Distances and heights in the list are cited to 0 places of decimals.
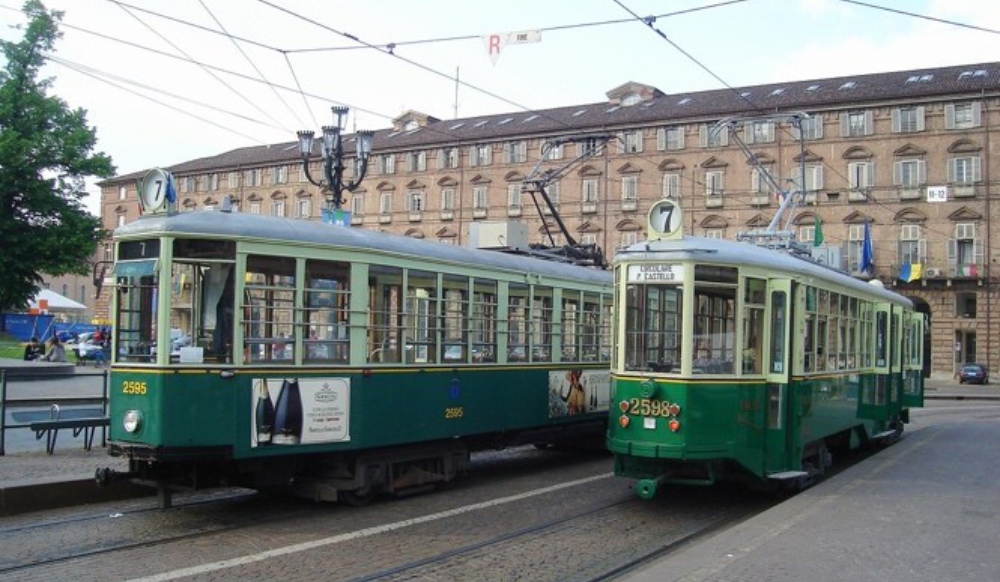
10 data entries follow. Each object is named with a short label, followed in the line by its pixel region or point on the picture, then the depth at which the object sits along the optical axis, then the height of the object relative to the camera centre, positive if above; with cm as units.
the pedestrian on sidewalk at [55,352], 3628 -134
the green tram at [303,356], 933 -36
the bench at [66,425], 1208 -141
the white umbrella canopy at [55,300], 4394 +78
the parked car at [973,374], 5034 -186
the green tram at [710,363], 1040 -34
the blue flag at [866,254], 4362 +376
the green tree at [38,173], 3091 +485
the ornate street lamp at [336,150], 2097 +390
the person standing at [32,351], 3931 -144
